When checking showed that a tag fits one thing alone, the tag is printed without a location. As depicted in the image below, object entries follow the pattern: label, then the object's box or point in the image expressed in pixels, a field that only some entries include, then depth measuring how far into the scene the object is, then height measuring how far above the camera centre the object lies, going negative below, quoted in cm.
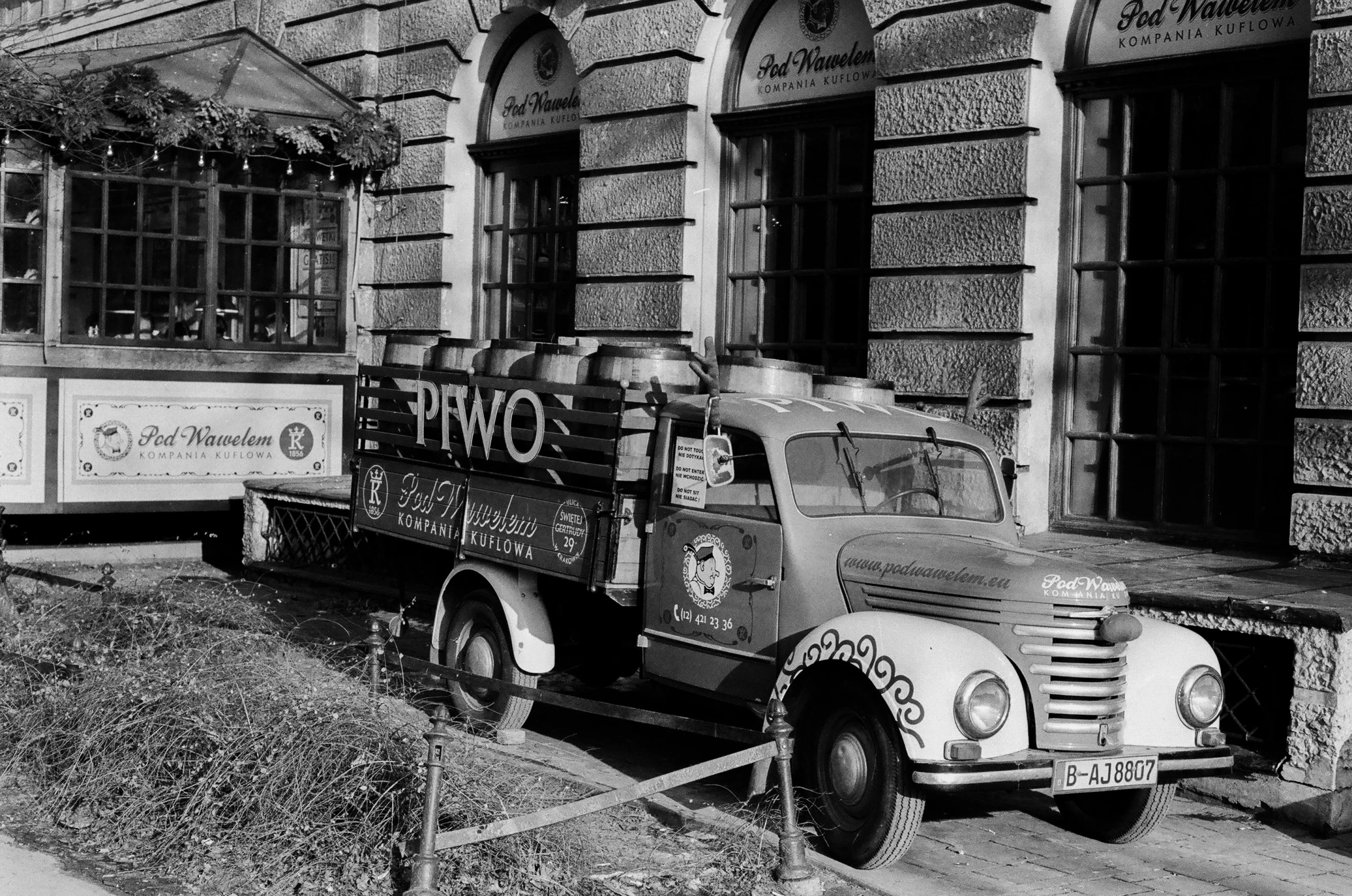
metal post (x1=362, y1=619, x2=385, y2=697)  759 -134
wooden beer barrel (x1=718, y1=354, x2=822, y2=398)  802 +11
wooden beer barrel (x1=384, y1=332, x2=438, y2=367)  963 +23
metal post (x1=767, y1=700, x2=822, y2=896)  566 -169
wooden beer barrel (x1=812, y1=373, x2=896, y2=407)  840 +5
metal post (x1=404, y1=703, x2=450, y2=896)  514 -153
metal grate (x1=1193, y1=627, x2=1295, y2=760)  729 -135
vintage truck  600 -90
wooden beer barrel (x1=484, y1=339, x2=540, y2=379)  855 +17
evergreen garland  1306 +234
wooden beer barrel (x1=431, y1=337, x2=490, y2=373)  905 +20
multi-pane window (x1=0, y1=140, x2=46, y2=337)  1334 +117
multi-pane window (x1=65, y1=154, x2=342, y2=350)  1378 +117
